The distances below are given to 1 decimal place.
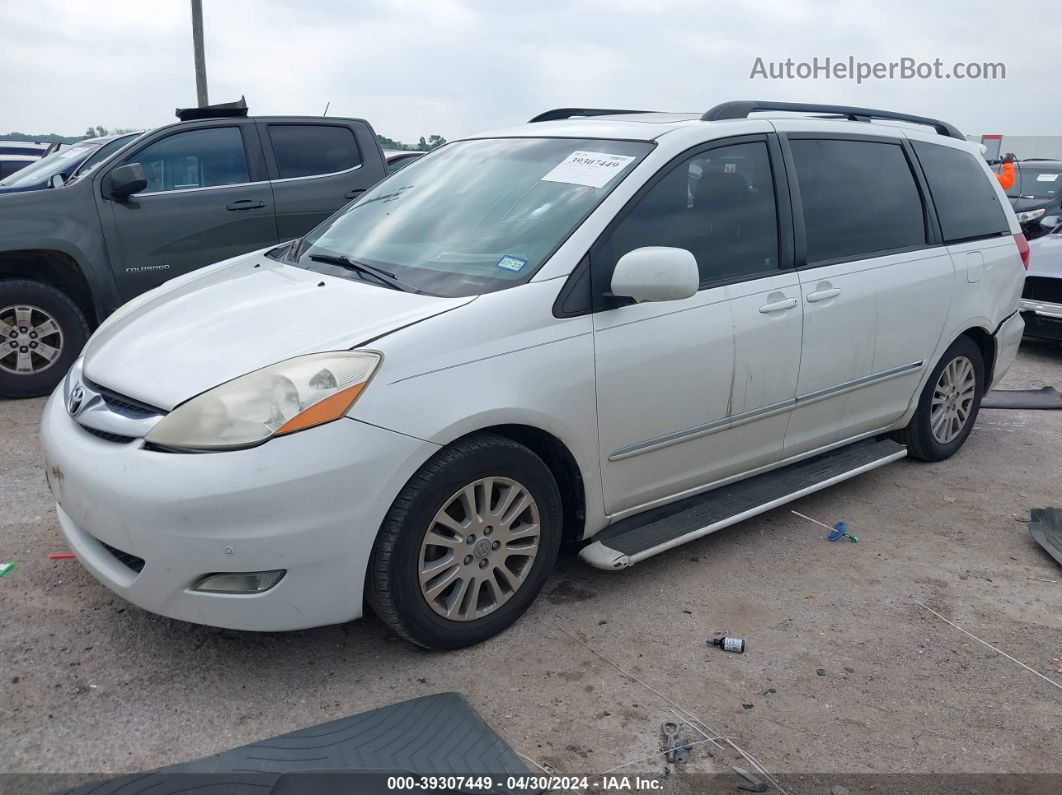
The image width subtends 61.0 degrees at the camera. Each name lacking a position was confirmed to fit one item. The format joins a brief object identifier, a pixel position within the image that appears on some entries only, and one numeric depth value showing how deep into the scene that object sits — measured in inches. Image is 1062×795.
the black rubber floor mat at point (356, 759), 90.8
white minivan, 102.7
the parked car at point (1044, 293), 295.1
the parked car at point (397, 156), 376.9
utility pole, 570.6
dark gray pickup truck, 230.1
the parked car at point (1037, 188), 438.9
